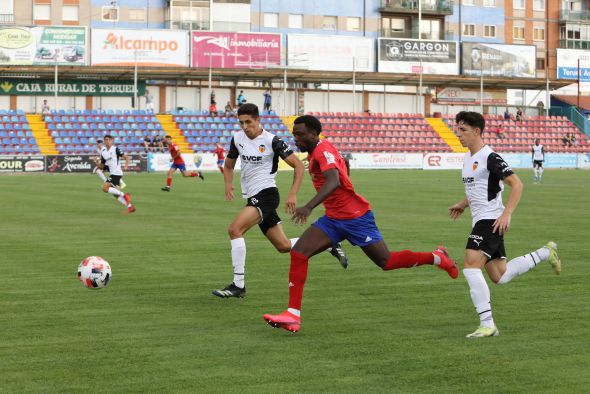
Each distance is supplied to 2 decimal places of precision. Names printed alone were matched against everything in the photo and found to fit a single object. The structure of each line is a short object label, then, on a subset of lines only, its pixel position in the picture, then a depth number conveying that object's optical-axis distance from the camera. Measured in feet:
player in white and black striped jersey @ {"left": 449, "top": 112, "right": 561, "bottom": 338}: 28.66
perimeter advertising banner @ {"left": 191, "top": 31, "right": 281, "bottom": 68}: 211.20
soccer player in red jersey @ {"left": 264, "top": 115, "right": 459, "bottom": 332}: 29.53
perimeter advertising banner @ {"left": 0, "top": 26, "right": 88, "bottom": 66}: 197.36
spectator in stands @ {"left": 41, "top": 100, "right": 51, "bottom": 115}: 192.18
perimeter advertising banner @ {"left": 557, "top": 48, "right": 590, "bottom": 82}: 276.62
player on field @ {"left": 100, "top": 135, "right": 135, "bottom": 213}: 89.61
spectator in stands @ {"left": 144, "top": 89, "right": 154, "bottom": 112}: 214.48
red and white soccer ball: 36.81
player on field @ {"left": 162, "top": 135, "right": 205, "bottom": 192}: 111.04
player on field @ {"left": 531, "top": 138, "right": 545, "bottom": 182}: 137.80
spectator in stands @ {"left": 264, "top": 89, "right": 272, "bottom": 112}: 211.61
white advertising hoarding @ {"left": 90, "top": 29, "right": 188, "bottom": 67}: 203.10
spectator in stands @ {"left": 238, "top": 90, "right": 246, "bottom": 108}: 205.47
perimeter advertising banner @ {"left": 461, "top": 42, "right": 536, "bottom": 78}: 240.32
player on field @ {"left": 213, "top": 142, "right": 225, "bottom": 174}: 148.05
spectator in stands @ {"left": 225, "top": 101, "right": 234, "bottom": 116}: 206.11
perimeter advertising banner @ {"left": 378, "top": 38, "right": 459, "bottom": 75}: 229.45
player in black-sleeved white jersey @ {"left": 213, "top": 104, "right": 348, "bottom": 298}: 36.68
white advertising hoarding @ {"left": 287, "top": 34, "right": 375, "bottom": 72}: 219.61
